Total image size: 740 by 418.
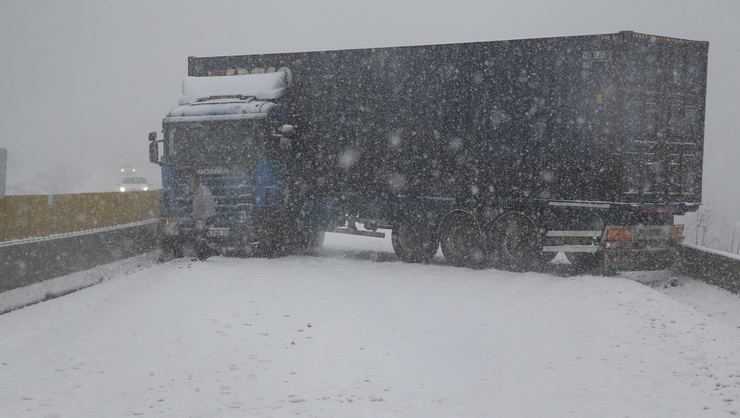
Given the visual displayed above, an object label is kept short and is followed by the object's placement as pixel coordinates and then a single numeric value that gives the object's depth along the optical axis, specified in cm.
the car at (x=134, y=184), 4716
